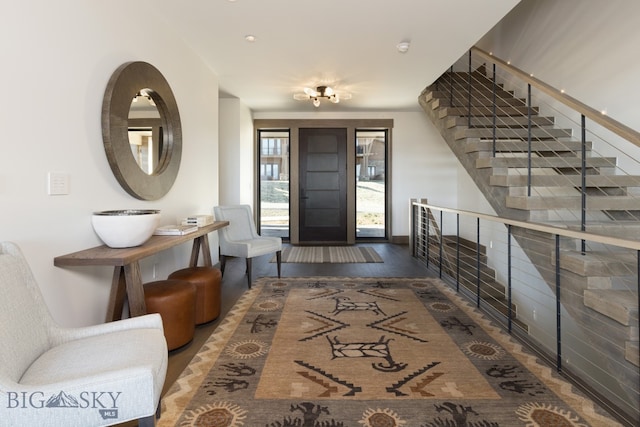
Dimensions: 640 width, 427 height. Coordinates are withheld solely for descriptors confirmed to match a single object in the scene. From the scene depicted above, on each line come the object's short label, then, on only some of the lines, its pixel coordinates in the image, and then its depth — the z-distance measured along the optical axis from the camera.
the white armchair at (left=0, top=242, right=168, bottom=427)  0.95
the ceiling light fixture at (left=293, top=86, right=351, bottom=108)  4.55
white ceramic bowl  1.91
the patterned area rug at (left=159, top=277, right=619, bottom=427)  1.51
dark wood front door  6.37
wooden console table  1.70
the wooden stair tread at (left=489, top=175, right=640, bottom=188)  2.78
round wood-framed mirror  2.13
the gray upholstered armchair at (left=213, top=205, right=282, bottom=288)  3.47
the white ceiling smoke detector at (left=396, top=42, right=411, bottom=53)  3.32
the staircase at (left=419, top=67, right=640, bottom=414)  1.92
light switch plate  1.71
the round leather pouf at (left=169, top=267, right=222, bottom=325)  2.53
